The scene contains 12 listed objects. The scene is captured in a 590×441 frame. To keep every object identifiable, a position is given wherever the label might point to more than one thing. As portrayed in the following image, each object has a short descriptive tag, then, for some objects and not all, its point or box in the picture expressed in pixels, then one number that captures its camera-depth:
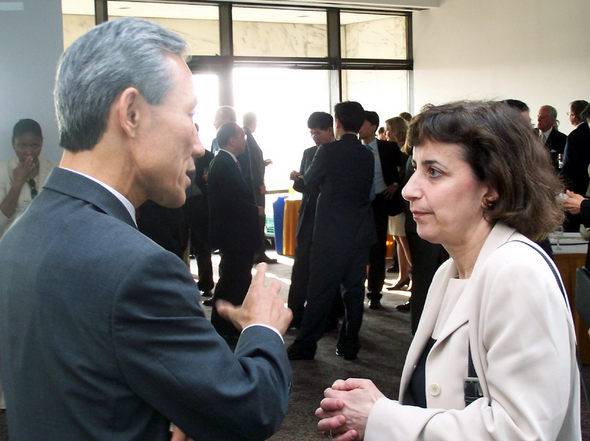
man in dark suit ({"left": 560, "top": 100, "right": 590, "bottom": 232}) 6.57
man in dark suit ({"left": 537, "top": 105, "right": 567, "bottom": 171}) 7.61
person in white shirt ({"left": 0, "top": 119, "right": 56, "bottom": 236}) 3.53
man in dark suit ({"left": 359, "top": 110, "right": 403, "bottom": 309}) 5.86
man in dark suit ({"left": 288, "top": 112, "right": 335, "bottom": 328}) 4.97
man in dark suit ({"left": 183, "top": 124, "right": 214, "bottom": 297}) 6.25
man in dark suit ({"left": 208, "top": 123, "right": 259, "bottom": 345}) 4.84
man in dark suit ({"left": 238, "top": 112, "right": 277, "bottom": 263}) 7.54
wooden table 4.25
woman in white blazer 1.26
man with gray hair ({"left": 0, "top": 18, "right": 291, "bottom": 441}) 0.96
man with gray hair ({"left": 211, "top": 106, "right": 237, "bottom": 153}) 6.08
